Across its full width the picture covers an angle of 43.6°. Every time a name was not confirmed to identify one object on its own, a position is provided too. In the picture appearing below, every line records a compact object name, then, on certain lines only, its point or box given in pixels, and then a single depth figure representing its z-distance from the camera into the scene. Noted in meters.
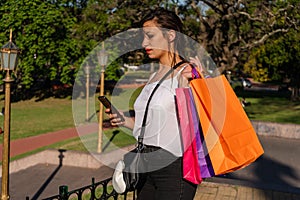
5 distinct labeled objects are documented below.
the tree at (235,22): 19.38
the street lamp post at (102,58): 9.45
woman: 2.21
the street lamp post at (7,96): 6.14
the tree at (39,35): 26.06
